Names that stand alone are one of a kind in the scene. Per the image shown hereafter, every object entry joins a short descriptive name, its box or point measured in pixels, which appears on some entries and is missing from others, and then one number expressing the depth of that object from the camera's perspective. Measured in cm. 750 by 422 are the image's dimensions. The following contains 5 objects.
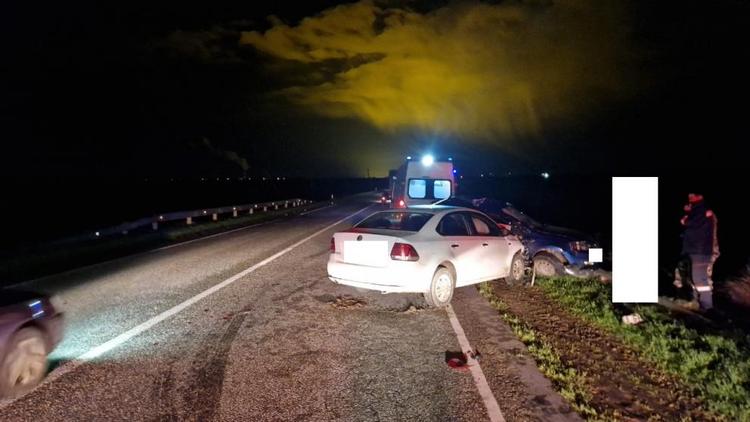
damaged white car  719
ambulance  1584
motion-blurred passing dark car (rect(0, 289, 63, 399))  436
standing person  761
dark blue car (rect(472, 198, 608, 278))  949
